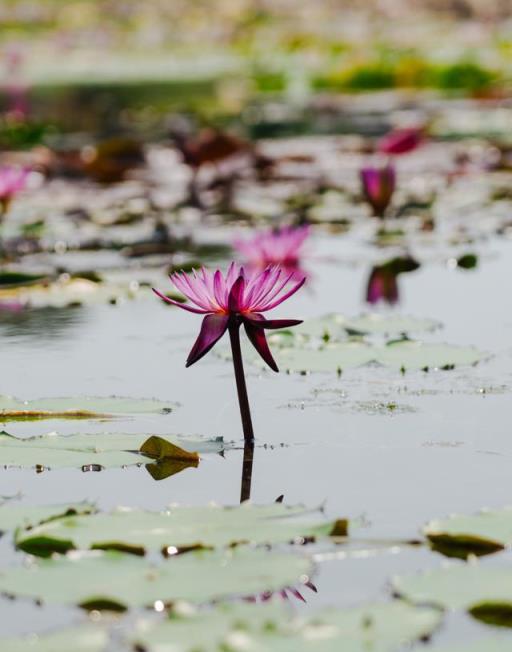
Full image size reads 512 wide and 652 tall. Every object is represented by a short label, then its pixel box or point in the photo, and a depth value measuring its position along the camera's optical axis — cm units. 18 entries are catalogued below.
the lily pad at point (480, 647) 303
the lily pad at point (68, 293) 405
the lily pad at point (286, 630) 302
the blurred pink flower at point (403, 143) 550
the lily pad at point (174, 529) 318
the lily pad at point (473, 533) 318
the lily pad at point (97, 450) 337
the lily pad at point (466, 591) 308
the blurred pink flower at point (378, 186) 483
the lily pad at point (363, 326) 377
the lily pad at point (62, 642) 304
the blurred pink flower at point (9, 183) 455
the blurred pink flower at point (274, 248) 414
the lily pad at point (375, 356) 364
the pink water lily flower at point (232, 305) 337
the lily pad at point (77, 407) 350
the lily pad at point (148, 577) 310
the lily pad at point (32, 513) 323
